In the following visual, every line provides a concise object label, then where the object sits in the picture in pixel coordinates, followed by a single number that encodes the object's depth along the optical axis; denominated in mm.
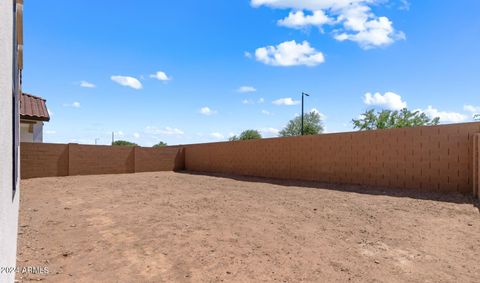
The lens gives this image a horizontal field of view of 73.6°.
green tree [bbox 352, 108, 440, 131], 24859
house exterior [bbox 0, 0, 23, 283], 1756
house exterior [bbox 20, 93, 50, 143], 9577
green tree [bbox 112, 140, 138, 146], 63781
